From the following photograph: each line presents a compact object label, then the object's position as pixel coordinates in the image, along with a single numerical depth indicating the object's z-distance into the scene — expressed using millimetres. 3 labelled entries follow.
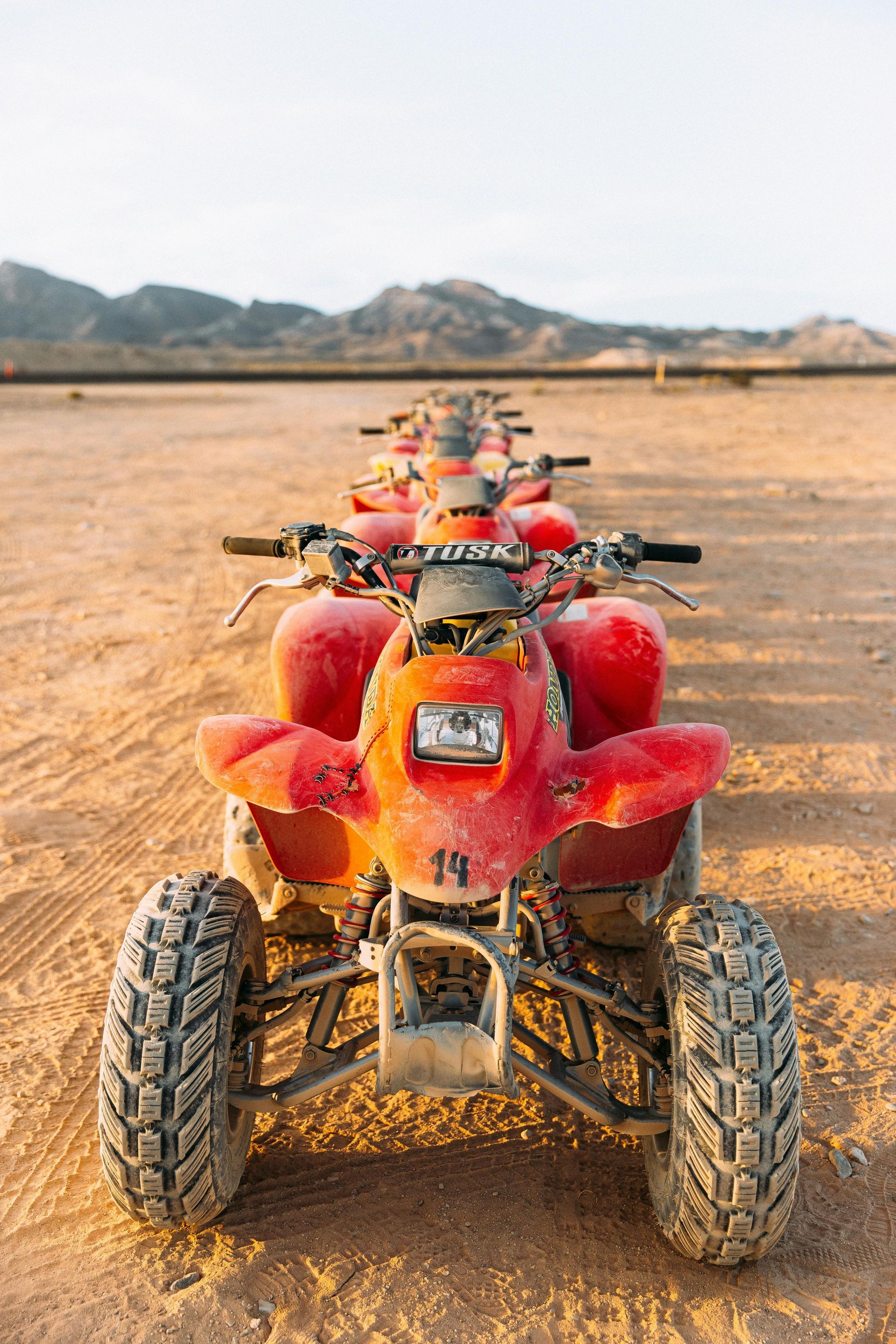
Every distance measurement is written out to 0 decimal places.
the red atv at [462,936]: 2238
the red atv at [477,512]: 5289
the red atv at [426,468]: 7461
